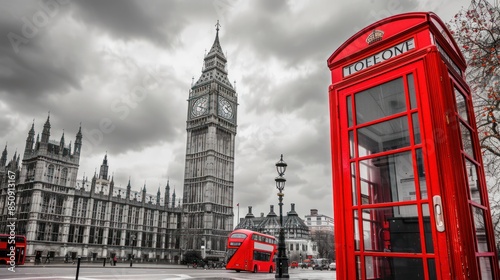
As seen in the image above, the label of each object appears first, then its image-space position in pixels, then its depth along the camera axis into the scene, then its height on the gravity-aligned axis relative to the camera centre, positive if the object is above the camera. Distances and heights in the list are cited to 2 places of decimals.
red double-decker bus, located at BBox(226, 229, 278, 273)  24.28 -1.64
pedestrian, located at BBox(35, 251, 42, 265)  32.21 -3.11
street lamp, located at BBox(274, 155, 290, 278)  10.47 -0.41
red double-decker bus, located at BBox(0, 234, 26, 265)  23.95 -1.45
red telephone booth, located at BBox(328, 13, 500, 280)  2.98 +0.68
